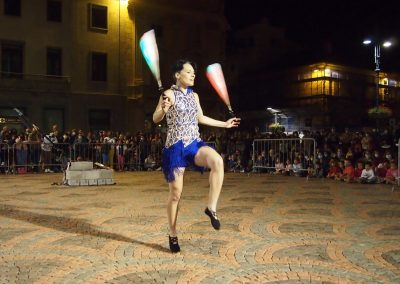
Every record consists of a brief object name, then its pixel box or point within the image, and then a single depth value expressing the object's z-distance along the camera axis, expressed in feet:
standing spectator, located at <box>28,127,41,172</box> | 61.31
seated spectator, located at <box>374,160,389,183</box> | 43.42
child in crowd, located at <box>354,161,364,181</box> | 44.76
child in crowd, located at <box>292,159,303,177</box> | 51.18
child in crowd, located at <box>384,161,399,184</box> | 41.91
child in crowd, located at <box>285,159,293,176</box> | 51.94
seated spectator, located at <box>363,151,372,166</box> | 45.83
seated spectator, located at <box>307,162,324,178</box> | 49.15
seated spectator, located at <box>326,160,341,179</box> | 48.04
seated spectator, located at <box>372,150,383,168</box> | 45.89
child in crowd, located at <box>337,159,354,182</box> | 45.43
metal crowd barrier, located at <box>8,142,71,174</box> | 59.52
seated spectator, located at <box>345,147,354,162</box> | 48.44
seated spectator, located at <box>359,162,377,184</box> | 43.50
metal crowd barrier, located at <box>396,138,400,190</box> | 40.37
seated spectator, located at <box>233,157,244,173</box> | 60.72
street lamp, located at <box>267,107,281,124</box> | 150.02
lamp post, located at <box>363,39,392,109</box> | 85.15
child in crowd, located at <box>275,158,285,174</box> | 53.11
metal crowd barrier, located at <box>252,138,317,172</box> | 49.78
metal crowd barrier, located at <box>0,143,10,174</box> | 58.85
